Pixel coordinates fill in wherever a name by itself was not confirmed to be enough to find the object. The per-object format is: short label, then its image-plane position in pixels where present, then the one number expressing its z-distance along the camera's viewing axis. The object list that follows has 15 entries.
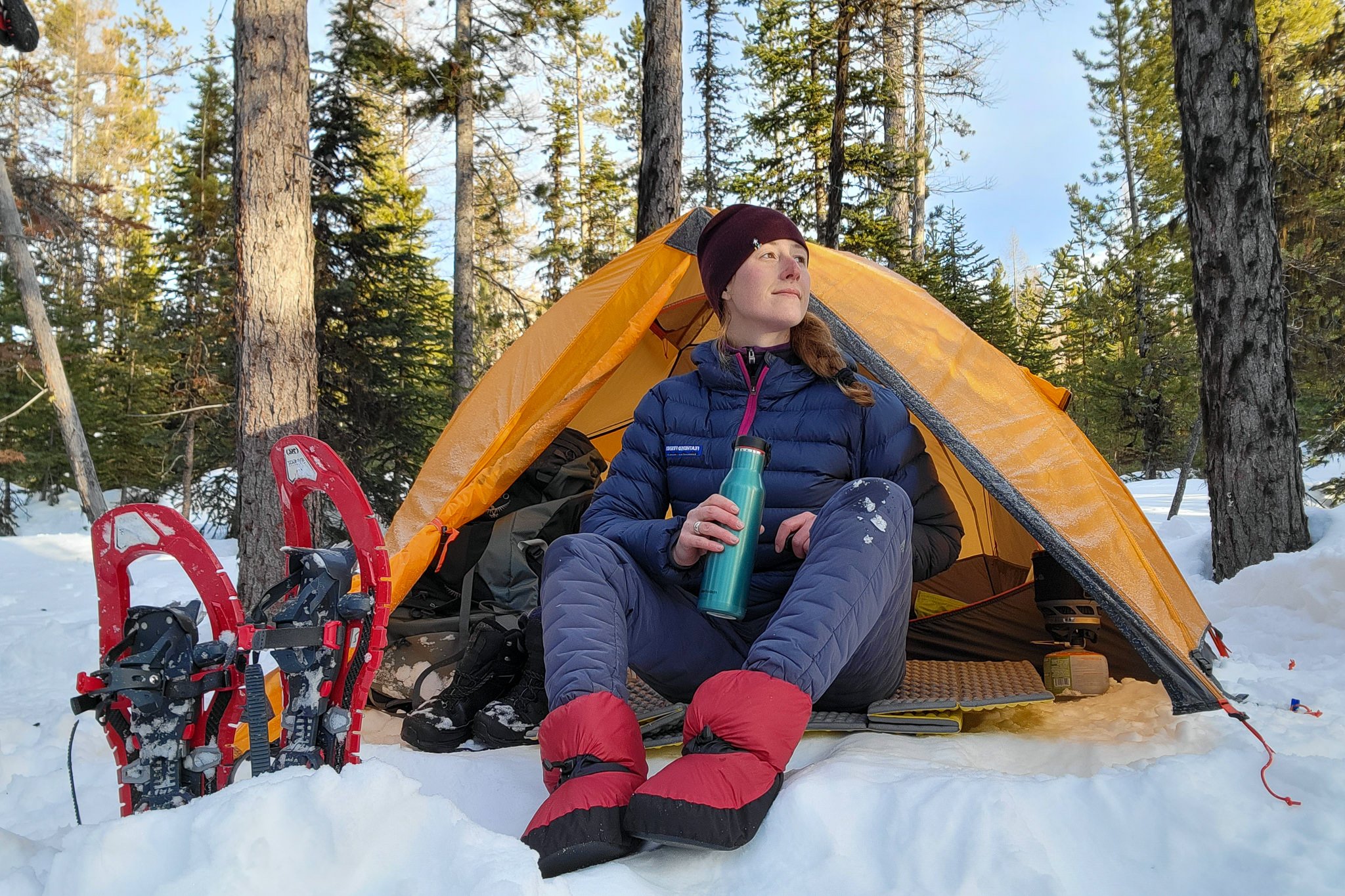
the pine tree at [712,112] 15.26
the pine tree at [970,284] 13.32
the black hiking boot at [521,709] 2.40
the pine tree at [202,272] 10.71
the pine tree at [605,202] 18.38
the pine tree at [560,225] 17.73
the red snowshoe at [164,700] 1.61
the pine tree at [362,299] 8.38
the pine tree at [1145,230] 11.92
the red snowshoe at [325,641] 1.68
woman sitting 1.45
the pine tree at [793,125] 10.66
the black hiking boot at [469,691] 2.40
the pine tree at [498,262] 10.48
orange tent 2.19
